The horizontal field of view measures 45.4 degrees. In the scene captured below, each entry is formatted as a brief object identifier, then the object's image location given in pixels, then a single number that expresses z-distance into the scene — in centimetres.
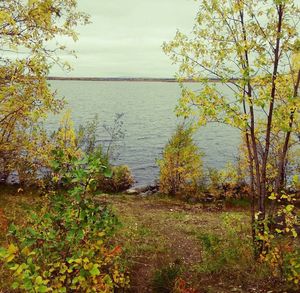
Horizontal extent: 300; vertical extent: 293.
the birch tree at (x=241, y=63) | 867
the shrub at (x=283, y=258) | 683
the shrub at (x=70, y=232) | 424
